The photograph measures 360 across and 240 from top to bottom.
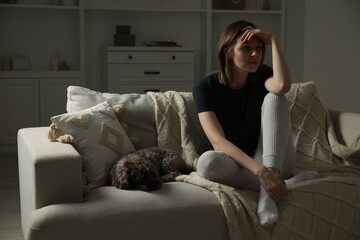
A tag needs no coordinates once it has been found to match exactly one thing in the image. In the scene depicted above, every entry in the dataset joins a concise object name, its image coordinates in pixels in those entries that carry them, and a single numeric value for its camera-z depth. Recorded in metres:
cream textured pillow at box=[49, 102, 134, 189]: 2.36
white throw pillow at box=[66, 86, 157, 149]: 2.66
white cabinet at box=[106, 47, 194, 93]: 5.15
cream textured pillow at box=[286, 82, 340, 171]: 2.72
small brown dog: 2.18
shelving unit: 5.20
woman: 2.24
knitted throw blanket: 2.13
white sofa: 1.98
